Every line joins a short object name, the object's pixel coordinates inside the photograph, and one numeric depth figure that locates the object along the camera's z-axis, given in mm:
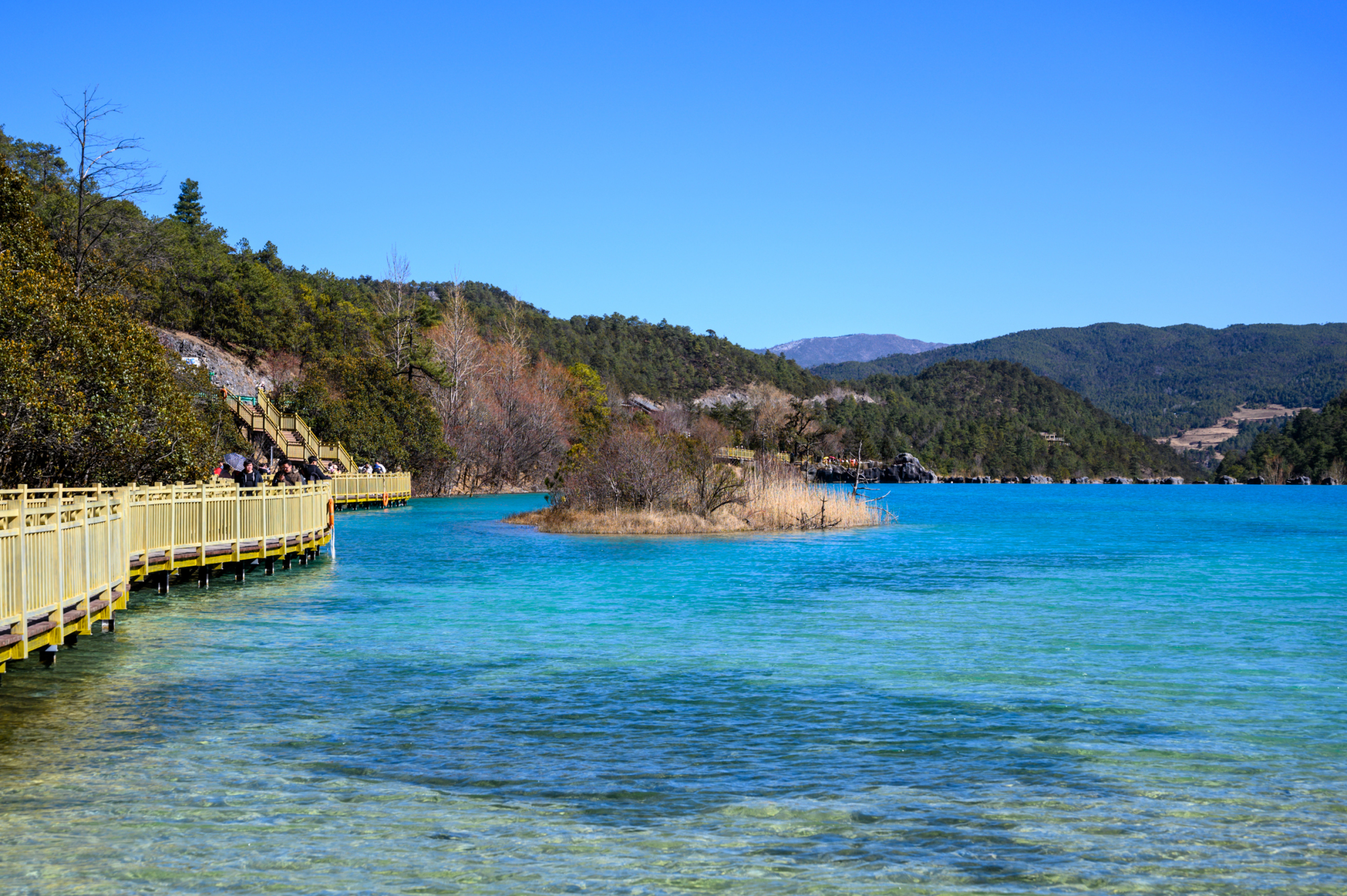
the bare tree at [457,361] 87062
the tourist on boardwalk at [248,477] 29422
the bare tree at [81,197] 35719
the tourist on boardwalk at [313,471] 54394
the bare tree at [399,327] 87750
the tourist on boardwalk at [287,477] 33484
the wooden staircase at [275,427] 59250
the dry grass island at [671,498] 43531
